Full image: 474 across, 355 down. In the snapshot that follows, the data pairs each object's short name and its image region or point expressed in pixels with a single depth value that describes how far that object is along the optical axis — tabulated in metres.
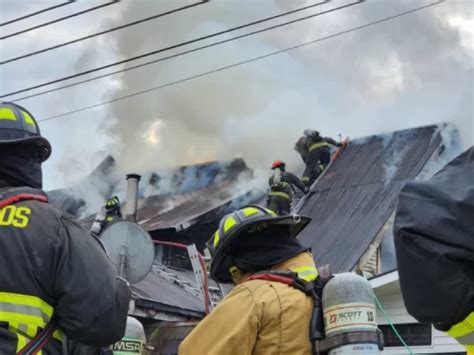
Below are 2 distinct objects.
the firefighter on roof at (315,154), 13.37
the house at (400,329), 8.62
